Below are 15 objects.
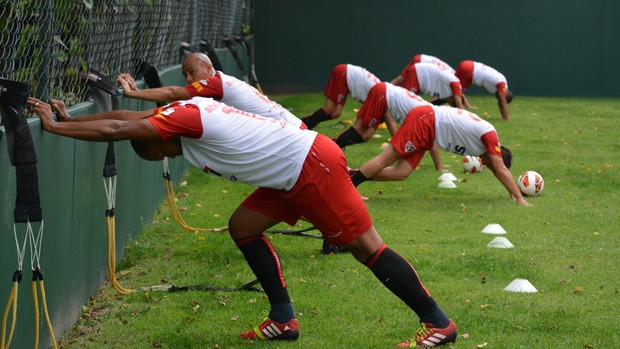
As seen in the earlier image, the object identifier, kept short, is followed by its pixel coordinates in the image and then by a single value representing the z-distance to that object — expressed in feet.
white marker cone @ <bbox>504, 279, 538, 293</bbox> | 49.42
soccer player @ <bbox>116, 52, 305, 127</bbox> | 56.18
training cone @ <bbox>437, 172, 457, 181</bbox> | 87.28
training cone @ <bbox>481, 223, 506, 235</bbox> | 64.90
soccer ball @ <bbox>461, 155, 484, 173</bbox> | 93.45
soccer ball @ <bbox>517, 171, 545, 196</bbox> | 80.53
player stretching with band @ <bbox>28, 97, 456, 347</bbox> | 36.01
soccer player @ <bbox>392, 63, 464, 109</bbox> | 119.96
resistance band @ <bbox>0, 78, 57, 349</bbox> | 31.65
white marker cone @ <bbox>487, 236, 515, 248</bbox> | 60.13
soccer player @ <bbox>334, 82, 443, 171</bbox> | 86.94
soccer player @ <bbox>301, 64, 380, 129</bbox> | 104.88
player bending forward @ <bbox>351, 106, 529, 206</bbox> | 74.59
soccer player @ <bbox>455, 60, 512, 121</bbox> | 136.15
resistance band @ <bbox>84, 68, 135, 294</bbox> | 43.86
